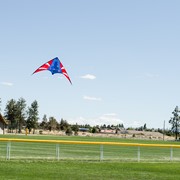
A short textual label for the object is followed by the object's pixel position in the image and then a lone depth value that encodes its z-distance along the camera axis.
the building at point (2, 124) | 93.05
